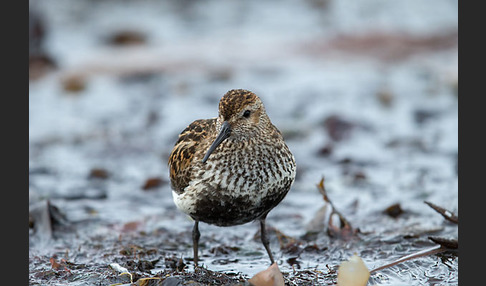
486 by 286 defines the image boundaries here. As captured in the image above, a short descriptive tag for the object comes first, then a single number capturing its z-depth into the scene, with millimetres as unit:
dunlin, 10508
